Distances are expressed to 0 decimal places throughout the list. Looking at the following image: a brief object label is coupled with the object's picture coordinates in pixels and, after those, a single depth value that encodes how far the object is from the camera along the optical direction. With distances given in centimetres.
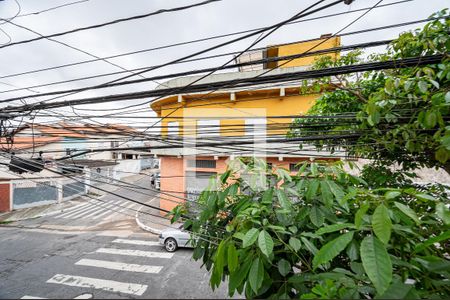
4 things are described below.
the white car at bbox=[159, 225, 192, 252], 694
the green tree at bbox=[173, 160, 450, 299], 92
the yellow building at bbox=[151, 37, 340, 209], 802
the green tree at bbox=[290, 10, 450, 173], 171
